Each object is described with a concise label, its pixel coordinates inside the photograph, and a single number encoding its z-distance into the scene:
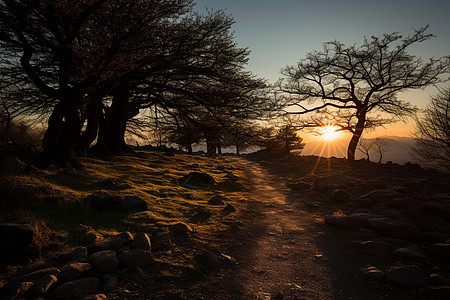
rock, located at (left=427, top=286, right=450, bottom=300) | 3.08
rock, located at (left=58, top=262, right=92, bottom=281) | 3.04
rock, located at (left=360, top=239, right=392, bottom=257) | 4.70
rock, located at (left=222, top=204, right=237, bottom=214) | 7.40
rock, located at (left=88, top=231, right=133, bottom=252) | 3.82
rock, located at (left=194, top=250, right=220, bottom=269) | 3.94
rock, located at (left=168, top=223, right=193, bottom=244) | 4.88
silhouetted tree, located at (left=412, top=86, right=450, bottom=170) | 9.95
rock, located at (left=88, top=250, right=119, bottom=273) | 3.38
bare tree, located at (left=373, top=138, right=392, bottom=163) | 29.91
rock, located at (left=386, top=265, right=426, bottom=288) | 3.44
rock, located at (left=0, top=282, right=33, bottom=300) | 2.53
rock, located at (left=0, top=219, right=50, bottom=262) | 3.30
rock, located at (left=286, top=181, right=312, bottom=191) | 11.09
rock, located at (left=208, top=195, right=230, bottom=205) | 8.29
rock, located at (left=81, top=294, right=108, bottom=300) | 2.71
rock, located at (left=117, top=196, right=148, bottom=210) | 6.01
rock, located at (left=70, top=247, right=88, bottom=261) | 3.52
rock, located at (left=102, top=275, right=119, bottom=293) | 3.07
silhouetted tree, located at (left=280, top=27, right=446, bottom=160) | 15.23
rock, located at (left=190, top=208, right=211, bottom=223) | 6.32
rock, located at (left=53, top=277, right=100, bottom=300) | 2.79
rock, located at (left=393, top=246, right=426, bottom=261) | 4.27
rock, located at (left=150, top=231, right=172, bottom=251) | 4.34
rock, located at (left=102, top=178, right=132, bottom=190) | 7.60
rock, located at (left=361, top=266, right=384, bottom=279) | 3.74
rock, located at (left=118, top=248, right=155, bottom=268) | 3.62
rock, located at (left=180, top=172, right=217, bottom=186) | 11.69
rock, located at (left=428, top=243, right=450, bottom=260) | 4.18
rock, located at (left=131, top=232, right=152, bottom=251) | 4.14
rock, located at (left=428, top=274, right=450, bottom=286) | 3.43
